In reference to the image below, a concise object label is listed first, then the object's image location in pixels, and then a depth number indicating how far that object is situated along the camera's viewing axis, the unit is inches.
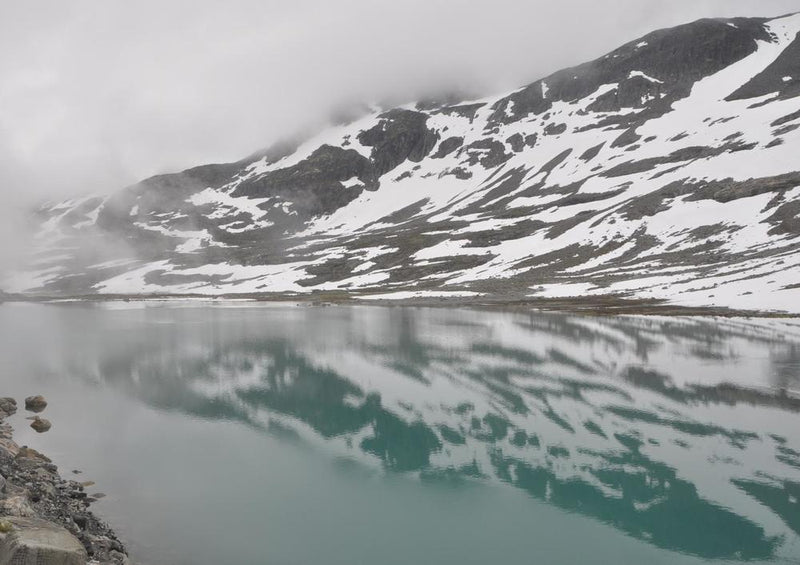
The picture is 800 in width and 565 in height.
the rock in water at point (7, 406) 1145.7
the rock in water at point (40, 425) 1050.7
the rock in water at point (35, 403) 1220.5
